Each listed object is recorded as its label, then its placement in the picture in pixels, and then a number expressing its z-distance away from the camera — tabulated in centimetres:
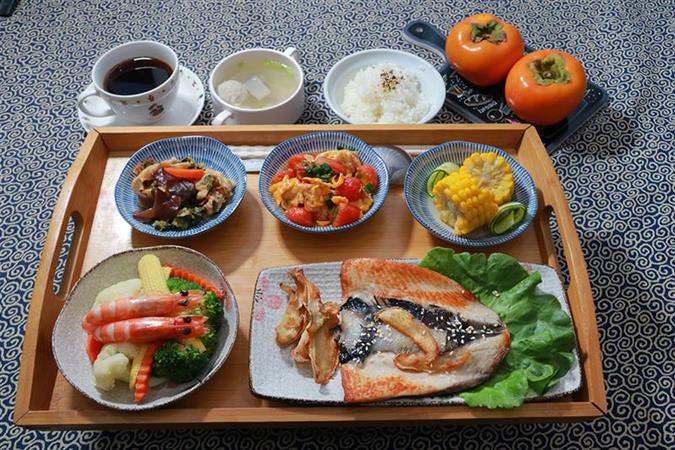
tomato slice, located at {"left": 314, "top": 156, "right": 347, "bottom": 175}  54
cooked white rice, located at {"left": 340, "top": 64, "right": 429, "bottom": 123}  65
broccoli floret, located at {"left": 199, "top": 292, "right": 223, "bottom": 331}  45
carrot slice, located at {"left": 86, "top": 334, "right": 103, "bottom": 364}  44
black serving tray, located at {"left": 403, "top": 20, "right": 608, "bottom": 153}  67
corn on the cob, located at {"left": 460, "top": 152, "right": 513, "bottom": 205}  53
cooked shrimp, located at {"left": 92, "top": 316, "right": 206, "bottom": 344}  43
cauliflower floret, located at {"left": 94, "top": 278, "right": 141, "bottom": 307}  46
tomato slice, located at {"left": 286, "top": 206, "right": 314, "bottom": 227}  52
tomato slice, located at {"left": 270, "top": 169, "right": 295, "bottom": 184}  55
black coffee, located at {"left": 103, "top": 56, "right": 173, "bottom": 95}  62
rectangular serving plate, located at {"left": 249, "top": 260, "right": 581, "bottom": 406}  43
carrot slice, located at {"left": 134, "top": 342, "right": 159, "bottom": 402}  43
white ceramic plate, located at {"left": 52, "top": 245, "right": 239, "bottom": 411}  43
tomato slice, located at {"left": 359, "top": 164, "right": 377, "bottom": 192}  54
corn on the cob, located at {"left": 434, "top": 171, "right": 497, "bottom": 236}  50
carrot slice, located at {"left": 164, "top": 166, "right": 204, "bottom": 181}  53
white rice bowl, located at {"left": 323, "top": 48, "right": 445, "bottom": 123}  66
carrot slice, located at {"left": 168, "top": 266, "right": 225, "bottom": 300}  48
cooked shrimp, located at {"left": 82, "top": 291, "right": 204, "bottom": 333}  44
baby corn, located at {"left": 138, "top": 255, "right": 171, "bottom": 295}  46
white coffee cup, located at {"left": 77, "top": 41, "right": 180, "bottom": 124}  60
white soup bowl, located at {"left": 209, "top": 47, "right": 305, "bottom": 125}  62
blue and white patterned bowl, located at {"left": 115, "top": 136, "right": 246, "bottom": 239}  51
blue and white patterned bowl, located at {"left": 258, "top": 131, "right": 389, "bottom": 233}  54
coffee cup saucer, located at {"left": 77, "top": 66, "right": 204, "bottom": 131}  64
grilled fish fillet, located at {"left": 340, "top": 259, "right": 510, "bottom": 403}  43
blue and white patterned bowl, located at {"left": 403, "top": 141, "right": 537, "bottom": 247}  51
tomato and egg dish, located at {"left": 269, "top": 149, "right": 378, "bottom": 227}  52
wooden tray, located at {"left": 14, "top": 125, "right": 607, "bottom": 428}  42
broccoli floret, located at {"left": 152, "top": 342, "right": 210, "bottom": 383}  43
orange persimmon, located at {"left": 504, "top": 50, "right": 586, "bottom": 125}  63
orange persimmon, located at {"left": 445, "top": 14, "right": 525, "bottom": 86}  67
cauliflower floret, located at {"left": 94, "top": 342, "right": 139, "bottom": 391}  42
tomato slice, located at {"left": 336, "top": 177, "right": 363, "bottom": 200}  52
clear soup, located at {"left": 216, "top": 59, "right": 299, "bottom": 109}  64
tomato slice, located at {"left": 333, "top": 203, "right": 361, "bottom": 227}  52
